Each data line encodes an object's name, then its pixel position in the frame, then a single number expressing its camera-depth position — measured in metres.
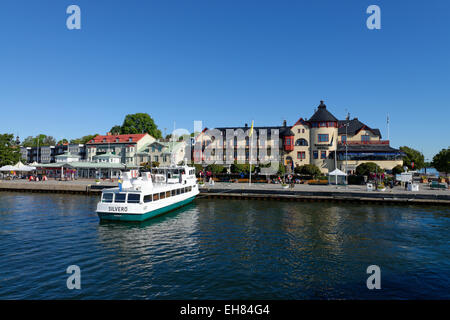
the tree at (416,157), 105.25
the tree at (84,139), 131.05
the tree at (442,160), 83.81
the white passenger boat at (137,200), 27.98
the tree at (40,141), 159.29
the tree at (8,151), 81.06
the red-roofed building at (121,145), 89.19
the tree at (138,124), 110.88
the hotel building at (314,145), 67.31
